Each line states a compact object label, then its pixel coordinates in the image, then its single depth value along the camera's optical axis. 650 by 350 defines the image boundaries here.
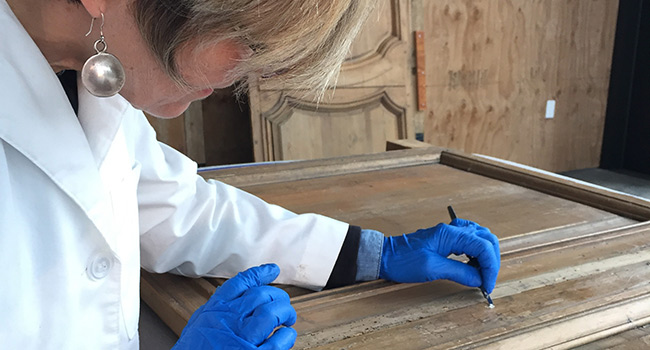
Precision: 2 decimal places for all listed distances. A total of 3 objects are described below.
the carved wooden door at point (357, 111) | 2.89
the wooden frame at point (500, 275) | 0.70
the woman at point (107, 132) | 0.56
